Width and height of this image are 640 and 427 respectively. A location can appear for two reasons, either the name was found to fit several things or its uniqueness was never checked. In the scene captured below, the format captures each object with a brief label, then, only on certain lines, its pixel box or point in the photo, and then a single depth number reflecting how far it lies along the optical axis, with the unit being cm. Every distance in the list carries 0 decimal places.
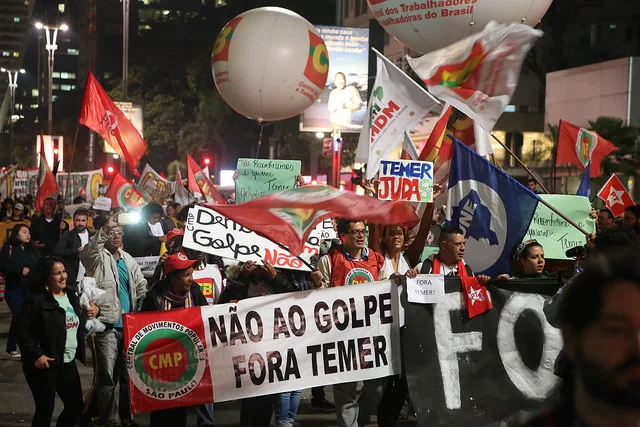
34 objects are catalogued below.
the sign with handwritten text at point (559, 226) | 1061
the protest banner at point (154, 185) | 2581
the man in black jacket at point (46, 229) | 1520
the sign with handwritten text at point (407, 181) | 839
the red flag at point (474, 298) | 741
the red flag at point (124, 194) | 2186
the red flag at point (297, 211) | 696
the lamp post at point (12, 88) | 7746
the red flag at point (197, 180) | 2312
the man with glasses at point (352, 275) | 756
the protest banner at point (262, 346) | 736
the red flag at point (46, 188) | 2233
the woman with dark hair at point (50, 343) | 727
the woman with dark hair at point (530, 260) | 757
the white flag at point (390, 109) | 1030
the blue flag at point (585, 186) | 1230
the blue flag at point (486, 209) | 746
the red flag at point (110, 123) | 1742
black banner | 735
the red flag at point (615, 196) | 1308
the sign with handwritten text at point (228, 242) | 830
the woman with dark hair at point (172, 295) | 742
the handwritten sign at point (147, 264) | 1123
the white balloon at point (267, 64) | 1409
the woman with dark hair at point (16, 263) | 1305
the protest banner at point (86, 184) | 3056
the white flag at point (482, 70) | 817
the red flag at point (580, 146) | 1555
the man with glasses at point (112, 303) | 815
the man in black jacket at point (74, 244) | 1305
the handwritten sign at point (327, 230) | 1083
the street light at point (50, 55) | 4872
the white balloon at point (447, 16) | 1088
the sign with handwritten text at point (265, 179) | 1220
